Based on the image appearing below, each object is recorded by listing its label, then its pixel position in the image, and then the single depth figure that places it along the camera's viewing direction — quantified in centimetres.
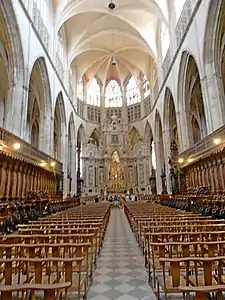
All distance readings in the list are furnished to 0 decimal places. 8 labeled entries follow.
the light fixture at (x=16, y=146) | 1187
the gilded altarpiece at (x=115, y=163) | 3388
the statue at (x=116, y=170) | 3450
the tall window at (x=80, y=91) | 3505
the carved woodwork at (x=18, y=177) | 1145
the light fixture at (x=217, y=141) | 1197
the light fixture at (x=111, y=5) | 2326
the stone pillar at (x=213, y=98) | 1358
